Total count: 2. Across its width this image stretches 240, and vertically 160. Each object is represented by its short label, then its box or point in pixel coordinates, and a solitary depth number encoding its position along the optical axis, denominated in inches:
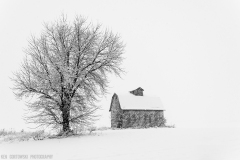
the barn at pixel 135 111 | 1224.8
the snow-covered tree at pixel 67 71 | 577.9
